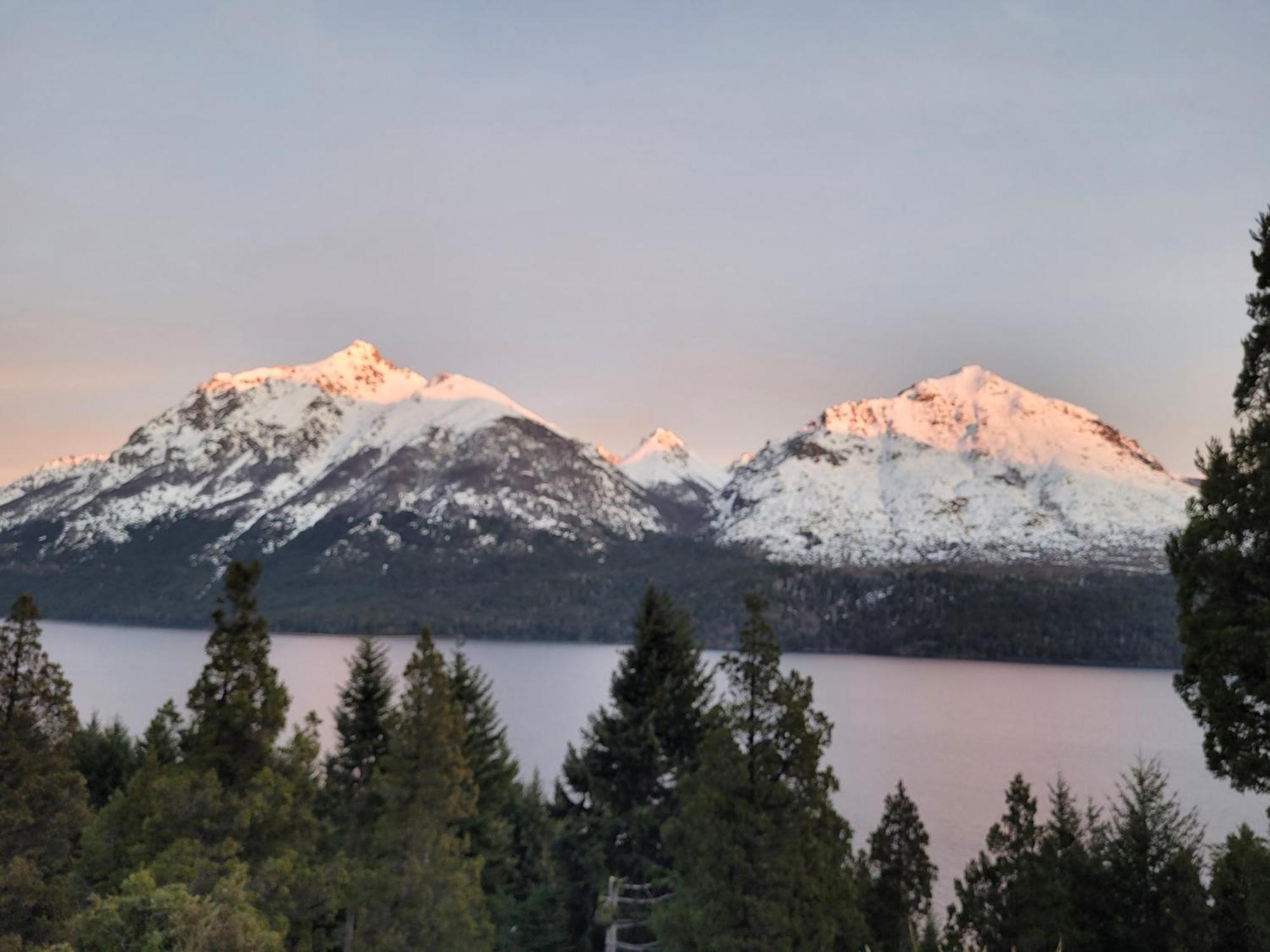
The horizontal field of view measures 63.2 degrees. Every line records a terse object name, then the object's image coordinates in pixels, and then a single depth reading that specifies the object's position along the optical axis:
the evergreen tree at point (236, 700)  23.33
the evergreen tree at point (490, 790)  34.06
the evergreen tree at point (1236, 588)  13.90
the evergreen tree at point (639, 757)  29.39
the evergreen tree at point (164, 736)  24.42
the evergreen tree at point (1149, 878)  24.53
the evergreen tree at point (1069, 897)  25.70
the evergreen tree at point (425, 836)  26.64
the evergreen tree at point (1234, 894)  21.00
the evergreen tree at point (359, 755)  32.31
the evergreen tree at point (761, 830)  22.28
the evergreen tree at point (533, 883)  34.66
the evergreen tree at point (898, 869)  34.12
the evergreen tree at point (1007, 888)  28.17
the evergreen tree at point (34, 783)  22.39
